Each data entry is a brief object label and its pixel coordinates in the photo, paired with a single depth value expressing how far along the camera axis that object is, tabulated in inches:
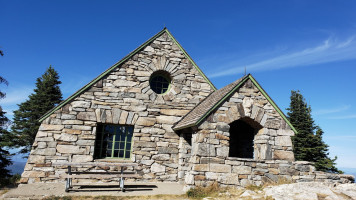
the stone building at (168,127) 308.3
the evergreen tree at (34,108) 676.1
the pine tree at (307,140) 749.3
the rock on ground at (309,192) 242.4
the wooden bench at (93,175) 279.4
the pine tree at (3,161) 414.9
